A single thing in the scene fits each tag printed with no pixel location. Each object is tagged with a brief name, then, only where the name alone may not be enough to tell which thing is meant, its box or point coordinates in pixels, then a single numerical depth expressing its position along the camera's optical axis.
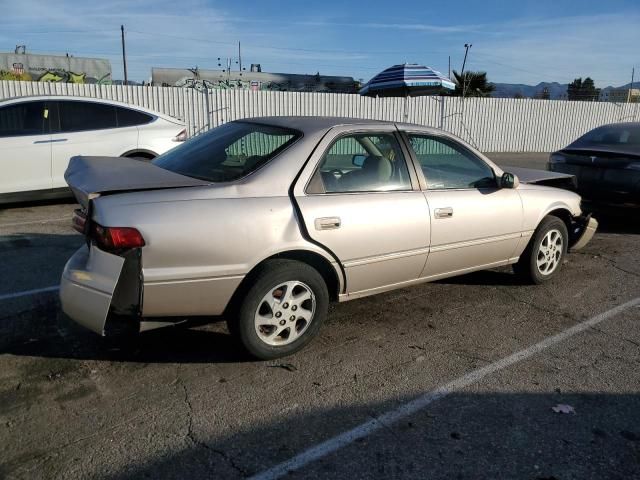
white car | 7.36
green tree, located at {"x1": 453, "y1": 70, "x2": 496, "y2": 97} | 32.47
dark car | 7.02
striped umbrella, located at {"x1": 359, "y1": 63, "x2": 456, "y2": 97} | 11.82
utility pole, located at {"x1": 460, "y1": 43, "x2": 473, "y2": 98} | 31.88
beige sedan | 3.03
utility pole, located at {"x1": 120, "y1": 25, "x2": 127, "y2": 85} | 48.72
